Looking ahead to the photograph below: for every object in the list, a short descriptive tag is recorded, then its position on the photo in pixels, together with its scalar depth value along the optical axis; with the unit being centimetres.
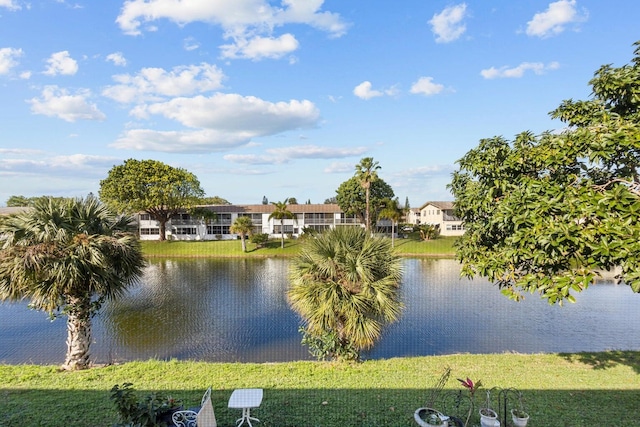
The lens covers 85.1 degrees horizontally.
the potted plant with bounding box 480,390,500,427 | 477
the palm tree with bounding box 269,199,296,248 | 4422
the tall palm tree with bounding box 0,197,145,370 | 826
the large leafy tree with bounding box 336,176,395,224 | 4994
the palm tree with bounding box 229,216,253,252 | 3959
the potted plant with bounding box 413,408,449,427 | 476
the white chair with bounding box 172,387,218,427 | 471
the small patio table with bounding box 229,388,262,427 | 540
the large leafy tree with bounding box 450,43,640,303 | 427
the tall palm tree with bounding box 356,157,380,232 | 4078
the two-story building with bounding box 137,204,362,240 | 5200
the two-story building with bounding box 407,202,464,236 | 5484
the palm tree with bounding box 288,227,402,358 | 873
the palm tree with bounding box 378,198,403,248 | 4472
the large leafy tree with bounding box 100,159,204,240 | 4244
